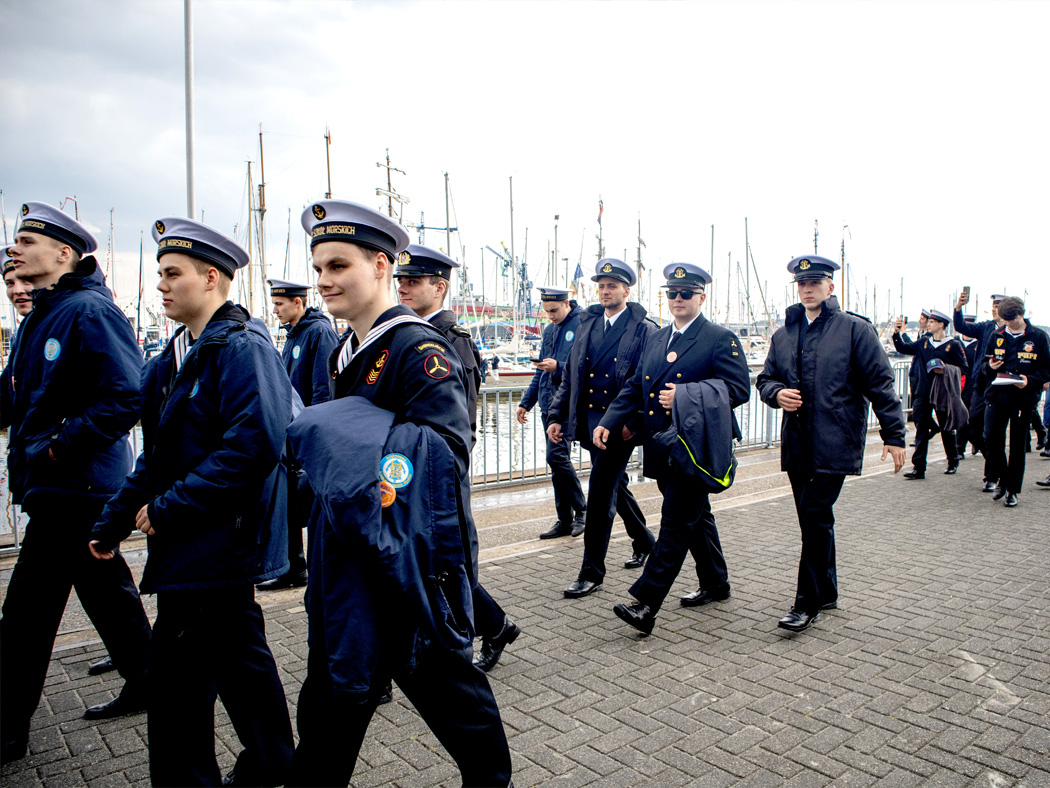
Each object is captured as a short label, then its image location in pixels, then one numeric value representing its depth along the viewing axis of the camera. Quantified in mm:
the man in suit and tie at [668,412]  4473
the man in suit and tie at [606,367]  5754
